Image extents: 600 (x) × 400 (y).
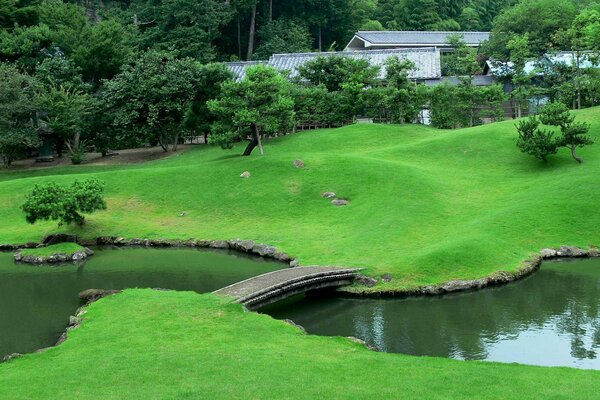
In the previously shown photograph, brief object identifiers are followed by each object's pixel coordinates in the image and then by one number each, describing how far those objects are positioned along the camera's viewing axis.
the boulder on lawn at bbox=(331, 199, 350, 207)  41.39
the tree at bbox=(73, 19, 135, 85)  63.38
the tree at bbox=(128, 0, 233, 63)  79.19
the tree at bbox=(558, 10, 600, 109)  55.29
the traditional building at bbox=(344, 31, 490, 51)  88.38
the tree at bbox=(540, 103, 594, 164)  42.50
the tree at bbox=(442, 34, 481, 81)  62.47
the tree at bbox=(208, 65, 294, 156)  47.12
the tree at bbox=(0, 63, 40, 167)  52.28
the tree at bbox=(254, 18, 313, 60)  86.75
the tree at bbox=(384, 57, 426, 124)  56.66
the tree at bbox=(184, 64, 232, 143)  57.34
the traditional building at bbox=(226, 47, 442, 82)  70.81
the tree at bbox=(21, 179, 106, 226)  38.31
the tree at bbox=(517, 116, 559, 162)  43.50
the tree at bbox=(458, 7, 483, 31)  107.01
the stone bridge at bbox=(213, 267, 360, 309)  26.14
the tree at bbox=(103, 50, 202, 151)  55.84
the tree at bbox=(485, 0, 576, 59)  76.06
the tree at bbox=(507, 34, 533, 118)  57.44
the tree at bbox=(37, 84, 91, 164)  54.88
